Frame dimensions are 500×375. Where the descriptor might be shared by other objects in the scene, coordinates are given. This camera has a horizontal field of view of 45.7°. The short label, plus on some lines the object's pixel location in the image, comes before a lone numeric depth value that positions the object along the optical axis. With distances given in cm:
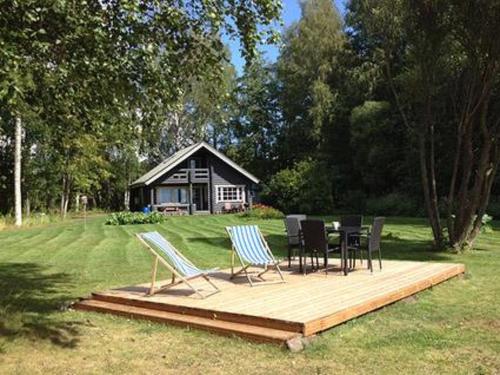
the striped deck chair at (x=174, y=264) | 775
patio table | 941
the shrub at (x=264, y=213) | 2989
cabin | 3888
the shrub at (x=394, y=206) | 3025
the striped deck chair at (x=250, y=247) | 866
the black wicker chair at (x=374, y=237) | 948
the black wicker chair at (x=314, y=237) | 917
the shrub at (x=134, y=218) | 2705
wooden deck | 624
